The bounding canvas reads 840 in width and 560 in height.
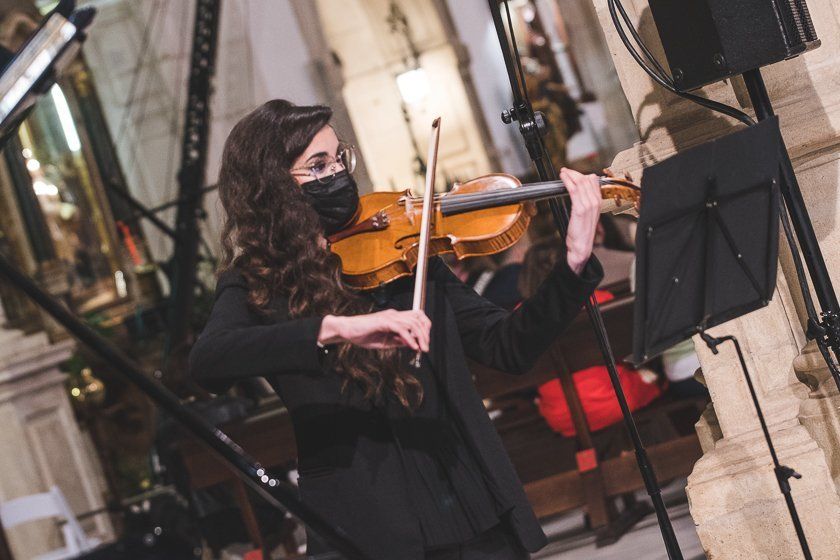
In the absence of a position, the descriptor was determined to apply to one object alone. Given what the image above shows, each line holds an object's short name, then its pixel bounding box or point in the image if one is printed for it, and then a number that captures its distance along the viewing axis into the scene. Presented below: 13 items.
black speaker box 5.55
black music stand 4.36
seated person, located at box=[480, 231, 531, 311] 12.12
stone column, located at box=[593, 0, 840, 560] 6.41
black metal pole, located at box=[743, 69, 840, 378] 5.63
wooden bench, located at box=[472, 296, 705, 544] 9.87
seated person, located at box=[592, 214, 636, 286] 12.43
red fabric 10.04
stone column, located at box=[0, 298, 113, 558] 17.92
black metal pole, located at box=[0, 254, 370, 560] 4.24
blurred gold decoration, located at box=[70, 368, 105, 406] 19.53
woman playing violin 4.29
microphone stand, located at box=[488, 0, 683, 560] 5.26
